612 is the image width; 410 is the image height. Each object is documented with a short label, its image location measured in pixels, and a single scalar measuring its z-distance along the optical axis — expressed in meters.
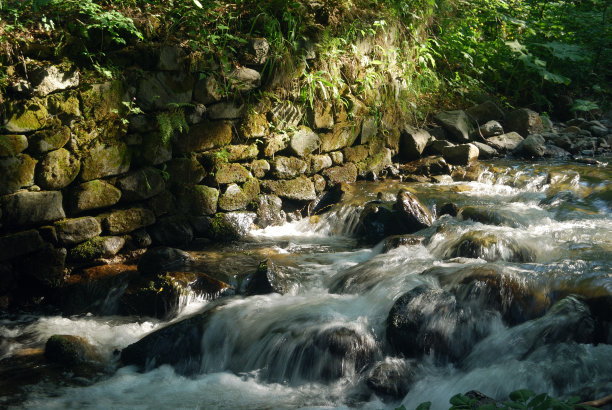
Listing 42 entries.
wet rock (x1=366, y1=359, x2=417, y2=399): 3.22
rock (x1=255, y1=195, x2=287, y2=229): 6.18
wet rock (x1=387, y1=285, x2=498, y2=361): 3.49
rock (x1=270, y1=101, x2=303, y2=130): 6.21
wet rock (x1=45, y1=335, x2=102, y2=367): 3.67
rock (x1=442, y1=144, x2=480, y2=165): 7.65
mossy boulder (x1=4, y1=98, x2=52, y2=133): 4.35
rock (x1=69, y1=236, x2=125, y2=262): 4.86
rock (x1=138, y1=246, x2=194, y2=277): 4.83
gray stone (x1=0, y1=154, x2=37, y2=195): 4.36
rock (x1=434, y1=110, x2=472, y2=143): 8.13
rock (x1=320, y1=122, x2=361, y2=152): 6.82
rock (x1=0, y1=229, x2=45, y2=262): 4.43
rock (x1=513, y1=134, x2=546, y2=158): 8.06
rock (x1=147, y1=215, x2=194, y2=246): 5.47
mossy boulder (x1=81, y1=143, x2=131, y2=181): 4.88
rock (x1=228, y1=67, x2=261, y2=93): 5.70
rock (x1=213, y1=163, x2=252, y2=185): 5.85
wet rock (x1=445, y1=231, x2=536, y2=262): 4.70
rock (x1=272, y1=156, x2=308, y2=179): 6.30
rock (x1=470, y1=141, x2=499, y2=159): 8.05
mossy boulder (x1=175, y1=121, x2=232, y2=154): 5.60
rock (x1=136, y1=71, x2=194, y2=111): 5.12
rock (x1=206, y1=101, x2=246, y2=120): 5.70
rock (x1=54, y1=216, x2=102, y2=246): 4.73
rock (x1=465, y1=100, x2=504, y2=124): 8.89
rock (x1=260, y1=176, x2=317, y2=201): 6.29
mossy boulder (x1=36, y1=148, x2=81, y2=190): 4.58
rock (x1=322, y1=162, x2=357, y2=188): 6.91
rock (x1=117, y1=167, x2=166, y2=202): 5.18
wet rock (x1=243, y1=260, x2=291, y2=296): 4.50
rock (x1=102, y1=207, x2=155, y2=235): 5.06
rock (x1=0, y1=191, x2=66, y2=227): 4.39
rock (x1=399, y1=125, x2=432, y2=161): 7.70
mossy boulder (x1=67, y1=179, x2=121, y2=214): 4.81
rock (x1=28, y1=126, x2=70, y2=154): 4.51
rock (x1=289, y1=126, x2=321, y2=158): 6.41
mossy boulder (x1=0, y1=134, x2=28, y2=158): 4.30
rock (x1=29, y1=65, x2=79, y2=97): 4.47
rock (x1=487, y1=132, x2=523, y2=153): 8.31
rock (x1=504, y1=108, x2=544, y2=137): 8.77
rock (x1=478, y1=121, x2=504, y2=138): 8.52
